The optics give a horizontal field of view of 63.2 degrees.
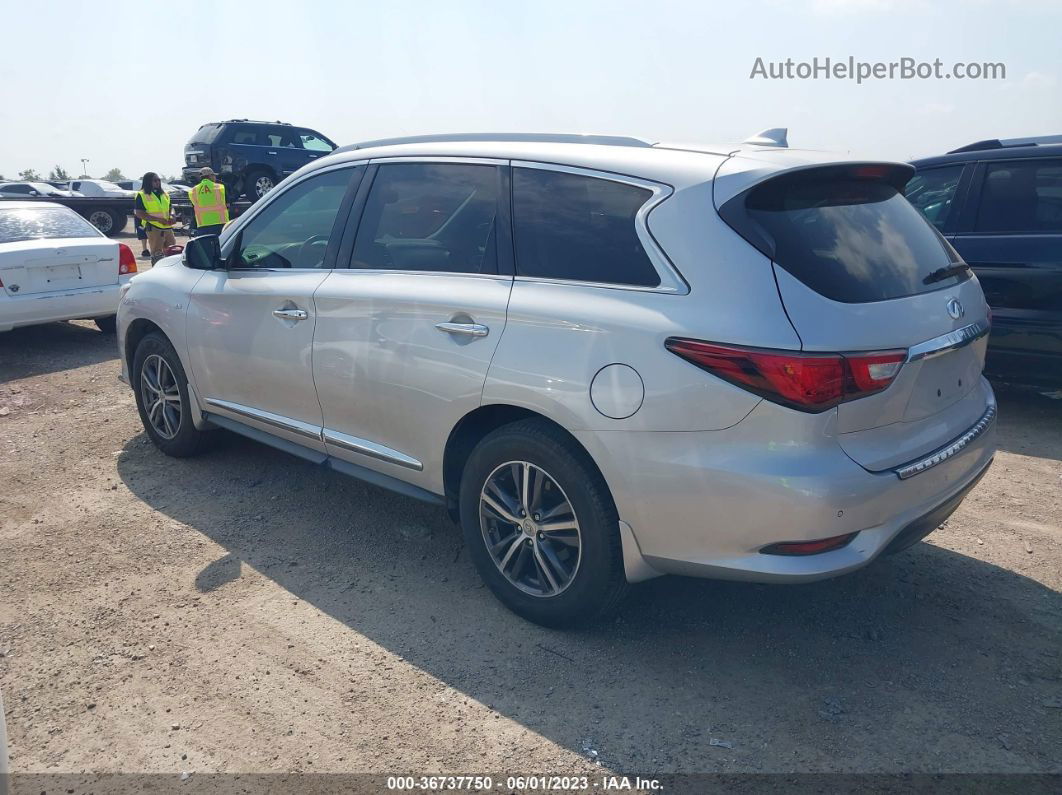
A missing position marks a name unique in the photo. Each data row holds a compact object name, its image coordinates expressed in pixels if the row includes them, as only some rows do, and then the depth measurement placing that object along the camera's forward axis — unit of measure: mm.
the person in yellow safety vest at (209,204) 12484
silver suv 2770
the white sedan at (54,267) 8031
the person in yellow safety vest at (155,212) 13117
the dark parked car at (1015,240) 5746
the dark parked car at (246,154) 22141
